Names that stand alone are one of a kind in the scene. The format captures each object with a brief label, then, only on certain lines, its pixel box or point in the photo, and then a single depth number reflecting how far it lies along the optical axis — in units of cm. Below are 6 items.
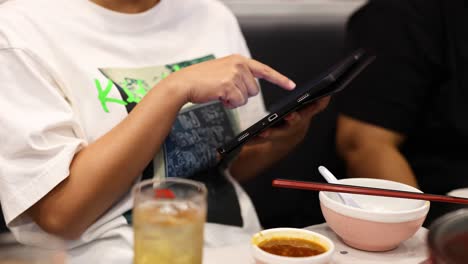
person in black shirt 171
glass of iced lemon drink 75
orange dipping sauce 89
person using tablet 114
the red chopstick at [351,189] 98
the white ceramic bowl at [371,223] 96
